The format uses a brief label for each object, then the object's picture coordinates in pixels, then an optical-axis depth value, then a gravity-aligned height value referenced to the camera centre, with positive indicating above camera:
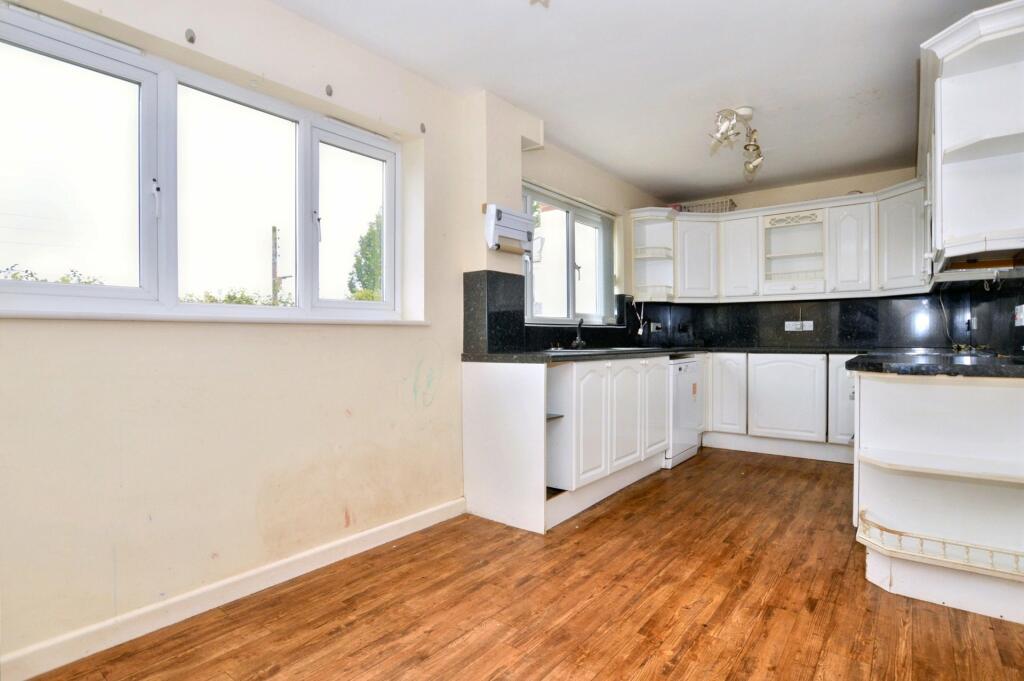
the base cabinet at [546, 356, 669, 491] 3.04 -0.52
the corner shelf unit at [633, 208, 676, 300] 4.98 +0.79
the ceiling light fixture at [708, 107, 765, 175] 3.22 +1.35
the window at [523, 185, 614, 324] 4.02 +0.62
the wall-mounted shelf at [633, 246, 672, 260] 4.97 +0.79
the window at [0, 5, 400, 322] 1.79 +0.58
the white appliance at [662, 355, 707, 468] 4.23 -0.60
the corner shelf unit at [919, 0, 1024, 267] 2.03 +0.80
